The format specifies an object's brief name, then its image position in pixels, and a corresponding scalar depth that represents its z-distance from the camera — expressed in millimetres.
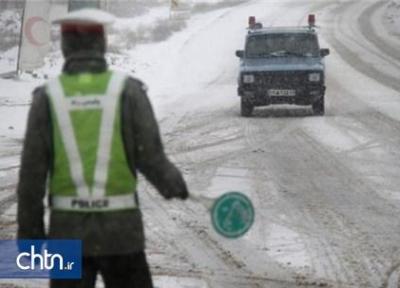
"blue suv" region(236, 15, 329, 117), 36219
